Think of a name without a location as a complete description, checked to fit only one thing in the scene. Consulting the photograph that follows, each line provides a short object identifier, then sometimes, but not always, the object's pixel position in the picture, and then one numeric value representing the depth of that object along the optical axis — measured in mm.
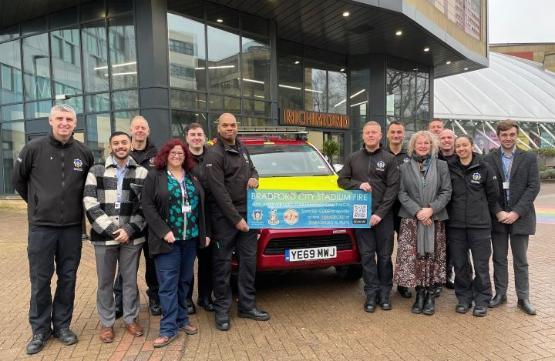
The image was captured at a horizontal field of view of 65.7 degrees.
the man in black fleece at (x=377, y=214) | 4578
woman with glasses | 3764
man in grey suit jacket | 4496
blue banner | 4551
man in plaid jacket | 3799
